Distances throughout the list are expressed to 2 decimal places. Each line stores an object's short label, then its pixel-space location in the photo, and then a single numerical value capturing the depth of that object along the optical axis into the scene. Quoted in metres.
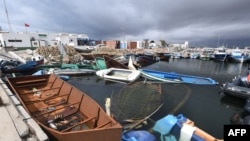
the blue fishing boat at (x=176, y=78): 13.87
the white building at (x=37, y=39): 33.52
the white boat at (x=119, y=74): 13.42
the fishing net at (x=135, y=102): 6.13
